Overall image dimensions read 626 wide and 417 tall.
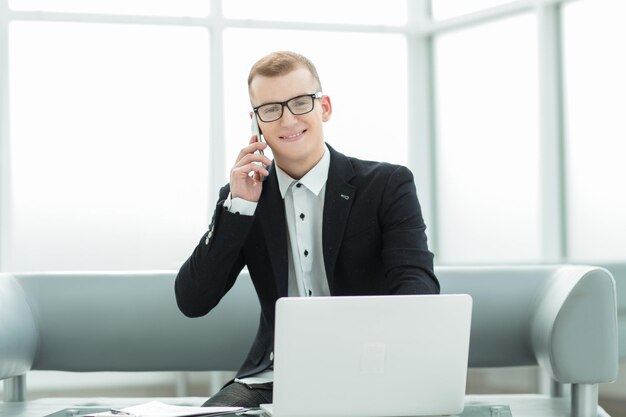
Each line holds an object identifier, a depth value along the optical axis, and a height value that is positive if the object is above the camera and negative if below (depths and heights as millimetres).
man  3575 +10
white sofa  3886 -221
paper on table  3100 -276
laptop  3052 -181
